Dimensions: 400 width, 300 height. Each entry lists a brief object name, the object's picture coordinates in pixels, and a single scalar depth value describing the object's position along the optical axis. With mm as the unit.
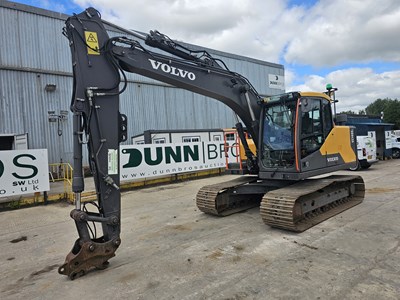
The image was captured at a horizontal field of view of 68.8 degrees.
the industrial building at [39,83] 16984
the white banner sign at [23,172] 8773
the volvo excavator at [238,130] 4066
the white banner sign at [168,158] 11695
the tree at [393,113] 54172
